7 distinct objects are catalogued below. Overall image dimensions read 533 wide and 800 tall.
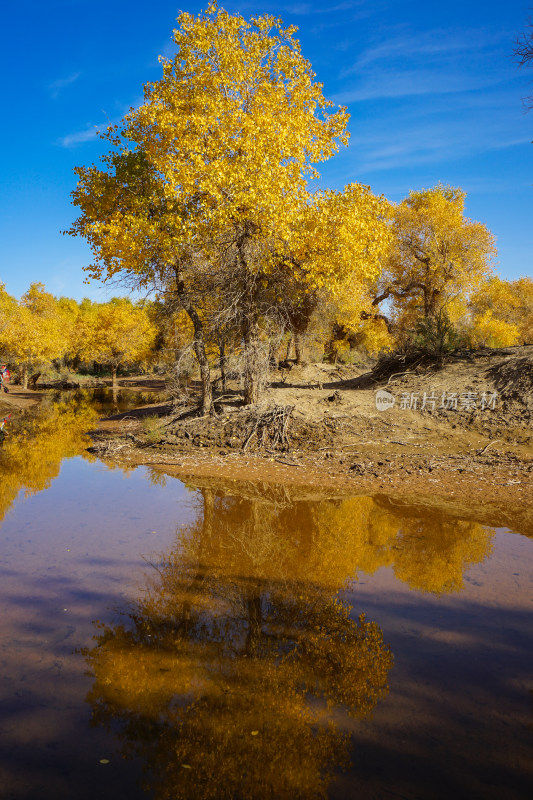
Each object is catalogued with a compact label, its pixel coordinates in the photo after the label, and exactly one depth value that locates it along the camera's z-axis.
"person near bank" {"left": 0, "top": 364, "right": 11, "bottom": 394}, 33.05
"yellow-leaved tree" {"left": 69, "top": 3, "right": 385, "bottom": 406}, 12.88
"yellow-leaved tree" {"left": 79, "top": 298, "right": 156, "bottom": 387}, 44.94
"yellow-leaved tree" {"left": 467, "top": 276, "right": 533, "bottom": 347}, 36.53
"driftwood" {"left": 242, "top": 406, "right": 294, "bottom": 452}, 14.00
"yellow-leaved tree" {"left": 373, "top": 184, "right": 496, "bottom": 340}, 28.77
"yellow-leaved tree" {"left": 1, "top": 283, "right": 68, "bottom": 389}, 36.34
